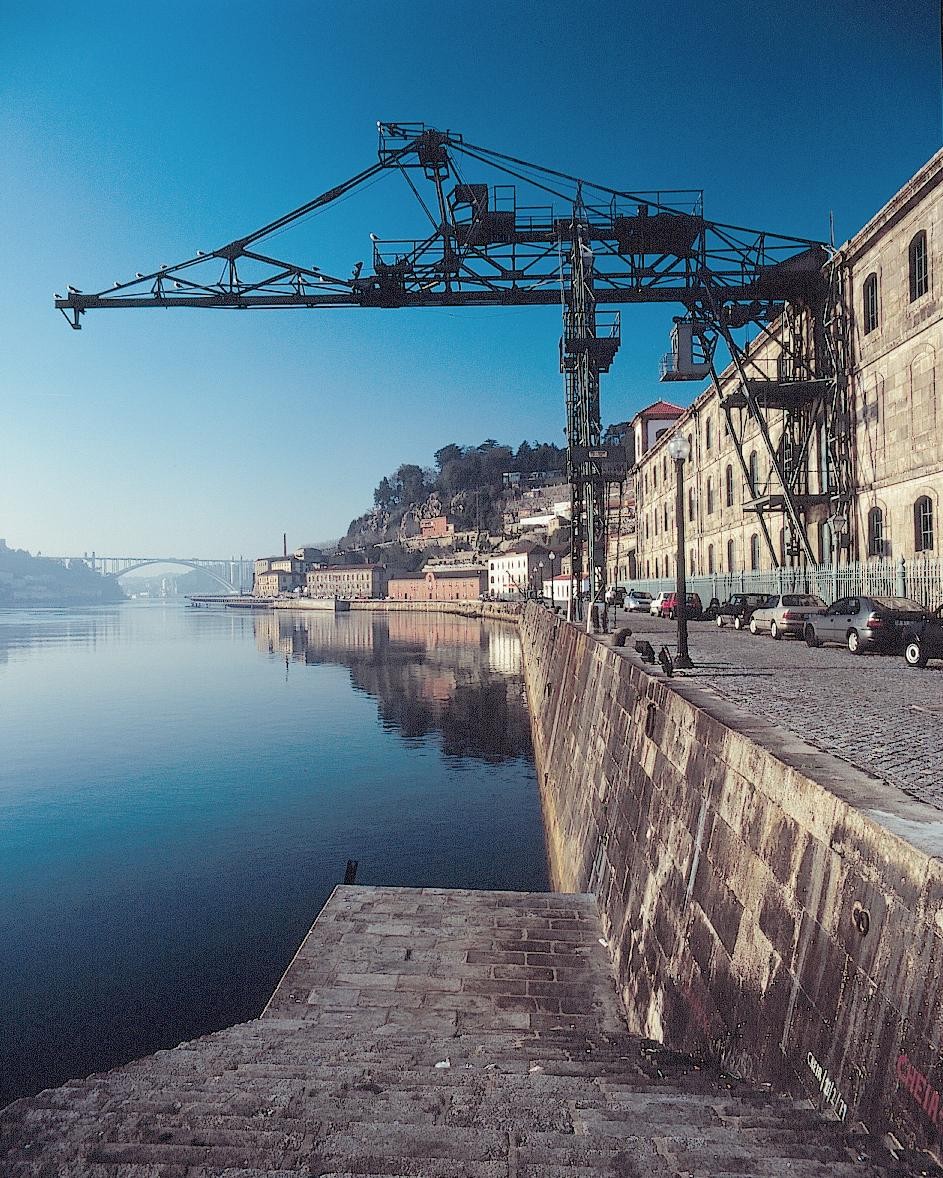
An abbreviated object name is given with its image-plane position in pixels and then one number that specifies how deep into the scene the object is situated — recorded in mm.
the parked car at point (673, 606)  28141
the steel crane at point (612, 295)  23266
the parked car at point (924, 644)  12688
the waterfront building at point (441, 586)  120188
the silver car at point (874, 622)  14422
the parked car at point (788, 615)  18672
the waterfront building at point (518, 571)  104438
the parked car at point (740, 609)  23844
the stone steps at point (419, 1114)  2836
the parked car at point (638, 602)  39094
